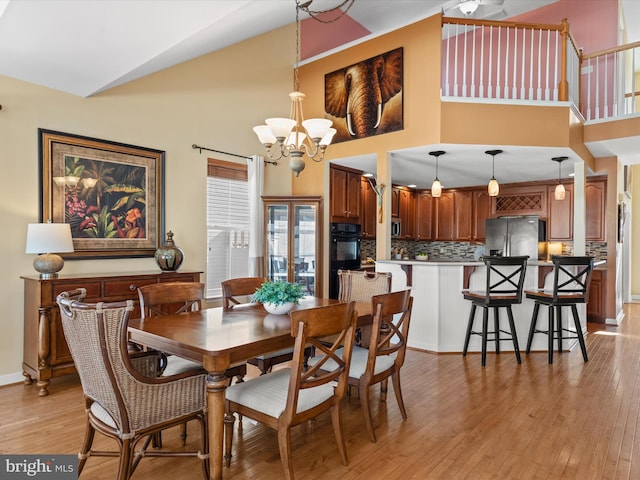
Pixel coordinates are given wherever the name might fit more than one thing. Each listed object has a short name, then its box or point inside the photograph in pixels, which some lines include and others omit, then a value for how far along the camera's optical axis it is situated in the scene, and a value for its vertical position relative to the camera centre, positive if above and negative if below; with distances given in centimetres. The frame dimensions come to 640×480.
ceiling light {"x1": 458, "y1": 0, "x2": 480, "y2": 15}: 585 +328
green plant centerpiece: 278 -37
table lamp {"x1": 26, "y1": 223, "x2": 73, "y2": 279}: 338 -3
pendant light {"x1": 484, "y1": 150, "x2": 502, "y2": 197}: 510 +74
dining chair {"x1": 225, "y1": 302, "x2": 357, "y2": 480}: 205 -80
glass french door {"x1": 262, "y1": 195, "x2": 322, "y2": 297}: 566 +1
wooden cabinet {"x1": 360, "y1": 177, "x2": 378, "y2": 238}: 665 +52
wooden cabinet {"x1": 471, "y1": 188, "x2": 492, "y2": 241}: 796 +54
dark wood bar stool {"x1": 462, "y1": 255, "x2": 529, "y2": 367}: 429 -60
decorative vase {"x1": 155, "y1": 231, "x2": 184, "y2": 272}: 430 -17
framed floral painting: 386 +47
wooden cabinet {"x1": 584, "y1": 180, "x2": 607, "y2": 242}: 663 +50
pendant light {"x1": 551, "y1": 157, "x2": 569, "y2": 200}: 566 +68
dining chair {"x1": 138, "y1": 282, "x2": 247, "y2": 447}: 265 -44
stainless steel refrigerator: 714 +9
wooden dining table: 201 -51
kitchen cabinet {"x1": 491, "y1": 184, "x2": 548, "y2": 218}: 739 +73
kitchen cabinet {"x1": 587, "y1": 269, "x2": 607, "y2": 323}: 654 -86
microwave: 783 +24
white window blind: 525 +13
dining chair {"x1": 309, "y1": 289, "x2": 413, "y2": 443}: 260 -77
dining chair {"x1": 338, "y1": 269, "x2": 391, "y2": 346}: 366 -39
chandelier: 307 +82
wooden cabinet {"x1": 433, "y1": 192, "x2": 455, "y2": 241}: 833 +48
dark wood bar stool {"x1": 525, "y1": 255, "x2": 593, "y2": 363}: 432 -61
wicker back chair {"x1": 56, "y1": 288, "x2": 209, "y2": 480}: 181 -70
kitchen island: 478 -73
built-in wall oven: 591 -14
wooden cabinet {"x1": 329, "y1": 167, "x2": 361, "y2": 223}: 601 +68
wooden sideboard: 342 -64
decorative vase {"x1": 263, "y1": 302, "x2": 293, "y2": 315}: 280 -45
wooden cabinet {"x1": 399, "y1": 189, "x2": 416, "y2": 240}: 818 +56
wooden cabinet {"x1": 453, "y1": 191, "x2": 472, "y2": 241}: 815 +52
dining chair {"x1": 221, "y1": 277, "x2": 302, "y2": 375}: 298 -43
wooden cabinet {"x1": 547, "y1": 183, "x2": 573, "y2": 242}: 710 +42
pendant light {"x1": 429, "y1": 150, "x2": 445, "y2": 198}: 530 +68
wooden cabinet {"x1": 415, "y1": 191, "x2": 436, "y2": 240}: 848 +51
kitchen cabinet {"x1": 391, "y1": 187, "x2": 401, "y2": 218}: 793 +74
